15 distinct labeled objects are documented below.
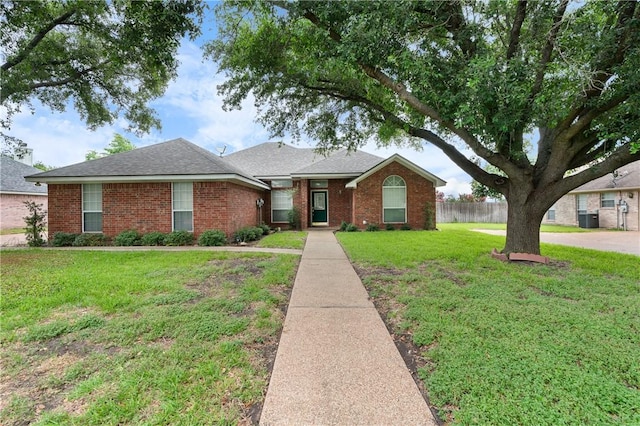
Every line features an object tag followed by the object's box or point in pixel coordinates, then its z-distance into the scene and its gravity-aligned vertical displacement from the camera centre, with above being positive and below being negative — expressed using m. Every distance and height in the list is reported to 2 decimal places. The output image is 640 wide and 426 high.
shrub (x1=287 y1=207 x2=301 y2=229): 16.41 -0.27
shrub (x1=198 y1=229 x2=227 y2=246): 10.63 -0.97
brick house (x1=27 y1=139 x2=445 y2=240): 11.03 +0.93
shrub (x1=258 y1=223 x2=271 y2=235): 14.47 -0.88
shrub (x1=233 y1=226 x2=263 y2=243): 11.39 -0.93
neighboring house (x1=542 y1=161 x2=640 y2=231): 16.55 +0.49
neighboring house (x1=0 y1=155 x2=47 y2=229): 17.92 +1.32
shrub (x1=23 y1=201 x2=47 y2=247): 10.73 -0.55
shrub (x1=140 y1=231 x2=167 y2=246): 10.71 -0.99
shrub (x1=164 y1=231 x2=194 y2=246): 10.62 -0.98
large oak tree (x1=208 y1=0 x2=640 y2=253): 5.30 +3.20
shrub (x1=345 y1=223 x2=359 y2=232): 15.17 -0.87
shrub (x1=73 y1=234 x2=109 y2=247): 10.80 -1.04
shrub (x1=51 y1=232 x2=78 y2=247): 10.81 -0.99
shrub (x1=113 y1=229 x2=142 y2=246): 10.69 -0.98
